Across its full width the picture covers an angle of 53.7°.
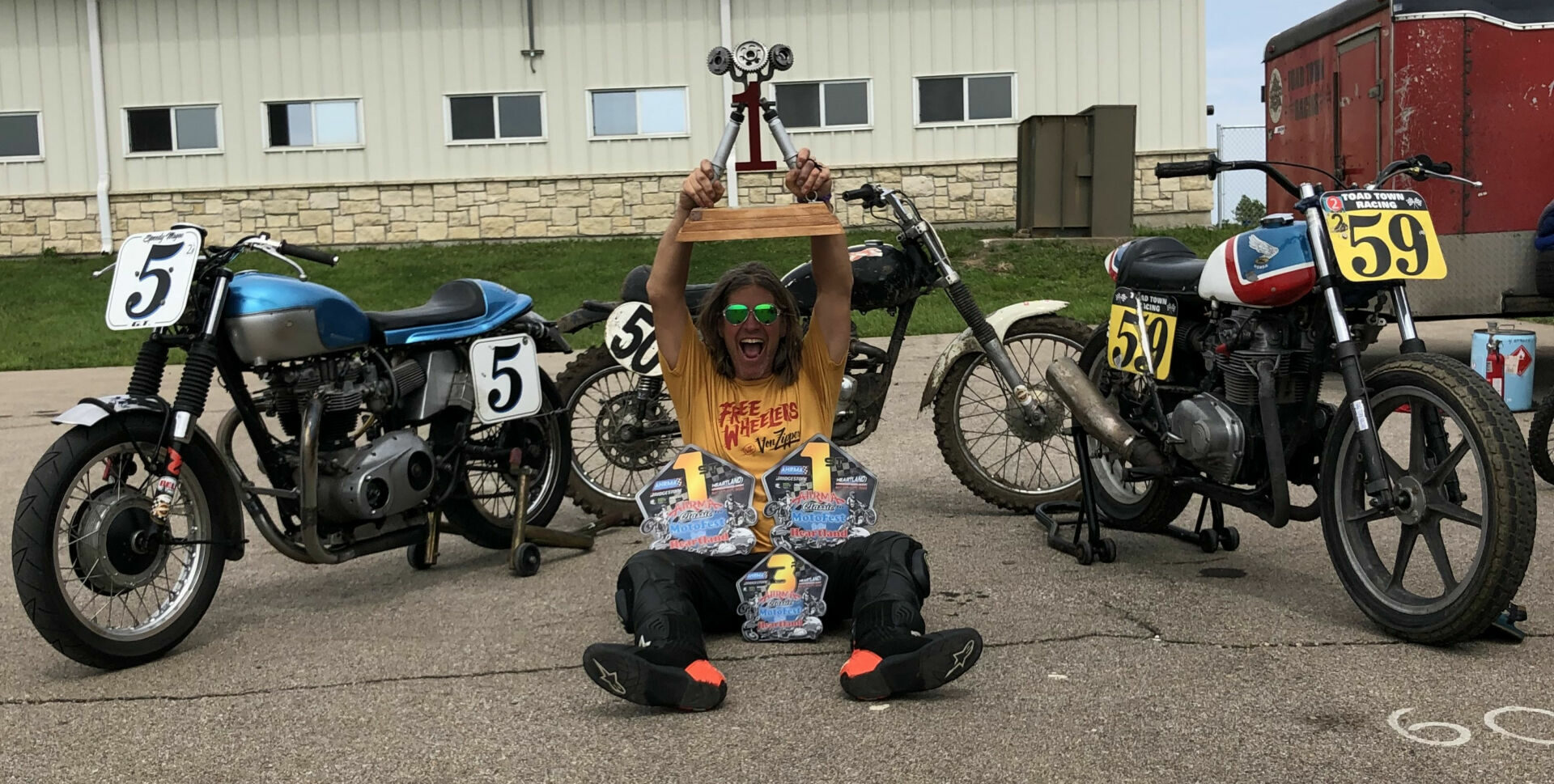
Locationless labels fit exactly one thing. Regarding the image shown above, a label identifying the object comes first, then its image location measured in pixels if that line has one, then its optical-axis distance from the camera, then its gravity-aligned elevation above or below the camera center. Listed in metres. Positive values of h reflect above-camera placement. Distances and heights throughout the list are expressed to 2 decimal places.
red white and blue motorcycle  4.11 -0.54
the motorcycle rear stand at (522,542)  5.56 -1.09
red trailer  9.60 +0.64
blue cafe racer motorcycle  4.38 -0.61
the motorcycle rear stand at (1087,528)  5.49 -1.08
